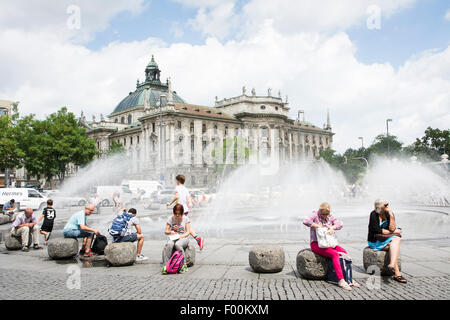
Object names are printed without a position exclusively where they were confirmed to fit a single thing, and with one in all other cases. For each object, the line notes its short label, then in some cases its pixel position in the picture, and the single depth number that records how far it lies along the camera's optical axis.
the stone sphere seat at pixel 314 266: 7.27
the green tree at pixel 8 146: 46.91
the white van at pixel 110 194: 36.77
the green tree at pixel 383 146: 85.41
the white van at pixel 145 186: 45.72
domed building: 82.81
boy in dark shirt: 11.99
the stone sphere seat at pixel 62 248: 9.66
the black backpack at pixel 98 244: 10.06
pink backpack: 7.98
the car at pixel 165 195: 35.25
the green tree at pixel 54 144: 60.66
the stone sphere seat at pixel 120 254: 8.77
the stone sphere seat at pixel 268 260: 7.82
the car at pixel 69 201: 33.53
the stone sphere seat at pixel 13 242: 11.45
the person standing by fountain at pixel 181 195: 10.18
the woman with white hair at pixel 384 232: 7.30
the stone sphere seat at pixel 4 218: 20.39
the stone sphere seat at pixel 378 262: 7.43
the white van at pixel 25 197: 27.97
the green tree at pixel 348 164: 77.56
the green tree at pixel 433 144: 74.94
